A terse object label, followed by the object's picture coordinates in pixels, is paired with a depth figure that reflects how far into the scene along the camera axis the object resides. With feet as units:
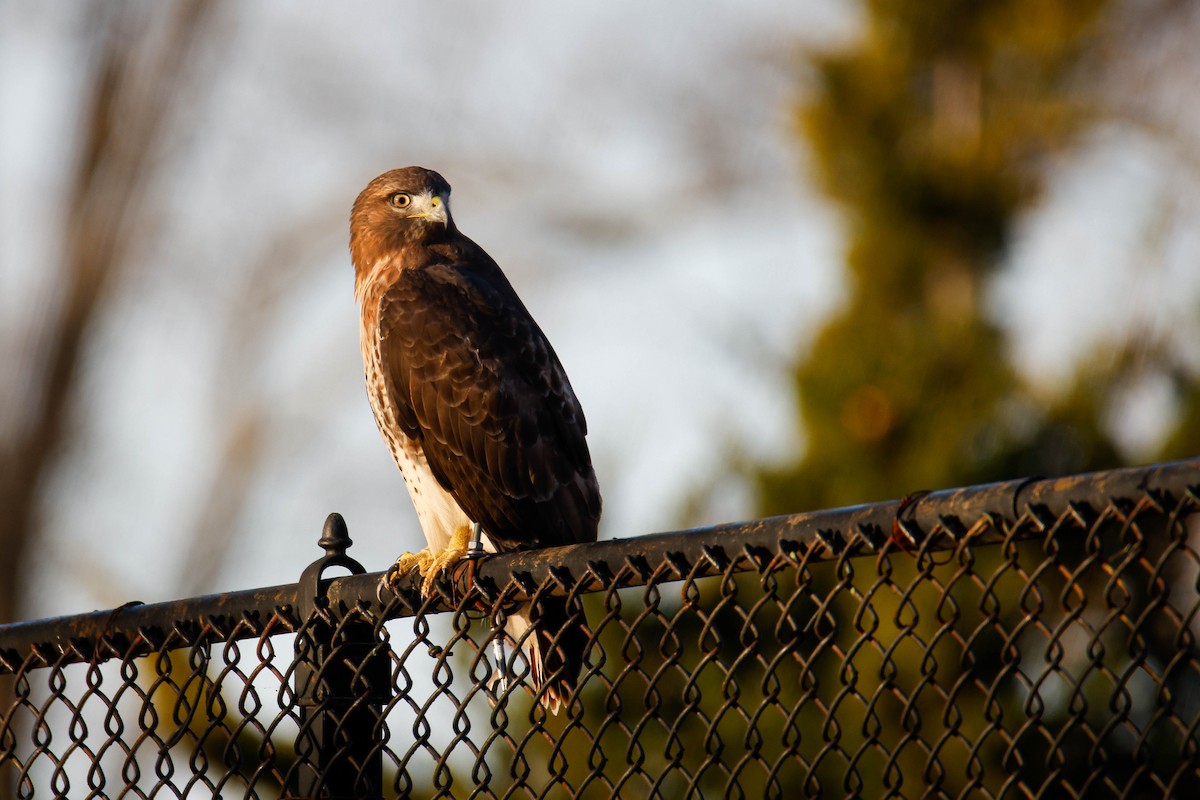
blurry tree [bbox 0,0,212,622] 73.31
